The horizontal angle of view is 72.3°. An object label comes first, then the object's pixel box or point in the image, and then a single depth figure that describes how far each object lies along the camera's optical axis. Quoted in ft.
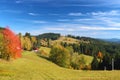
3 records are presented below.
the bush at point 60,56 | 171.33
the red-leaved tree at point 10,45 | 99.54
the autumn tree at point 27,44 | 207.47
